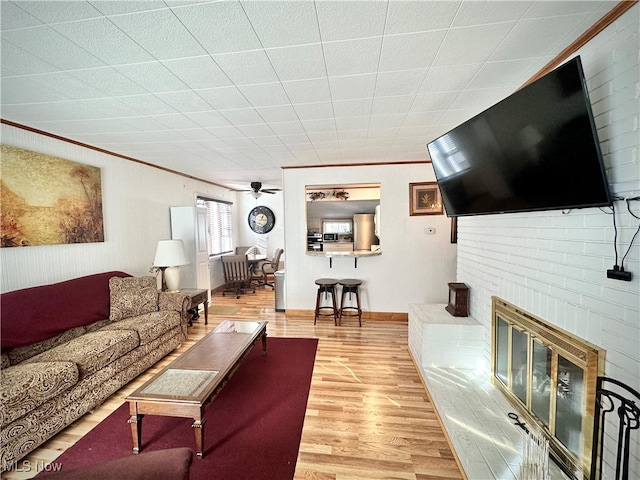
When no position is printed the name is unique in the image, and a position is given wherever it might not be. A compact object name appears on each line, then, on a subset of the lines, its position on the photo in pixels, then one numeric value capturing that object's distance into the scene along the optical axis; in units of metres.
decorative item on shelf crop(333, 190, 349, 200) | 5.71
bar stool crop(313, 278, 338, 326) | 4.14
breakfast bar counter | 4.22
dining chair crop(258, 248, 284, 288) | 6.15
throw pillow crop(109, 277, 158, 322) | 2.99
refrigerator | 6.29
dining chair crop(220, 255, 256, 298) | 5.96
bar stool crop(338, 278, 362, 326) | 4.09
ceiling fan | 5.41
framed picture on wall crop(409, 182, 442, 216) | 4.14
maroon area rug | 1.69
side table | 3.75
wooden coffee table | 1.69
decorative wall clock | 7.36
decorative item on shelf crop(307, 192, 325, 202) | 5.73
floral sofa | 1.71
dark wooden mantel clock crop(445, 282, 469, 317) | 2.72
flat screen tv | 1.18
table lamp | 3.73
